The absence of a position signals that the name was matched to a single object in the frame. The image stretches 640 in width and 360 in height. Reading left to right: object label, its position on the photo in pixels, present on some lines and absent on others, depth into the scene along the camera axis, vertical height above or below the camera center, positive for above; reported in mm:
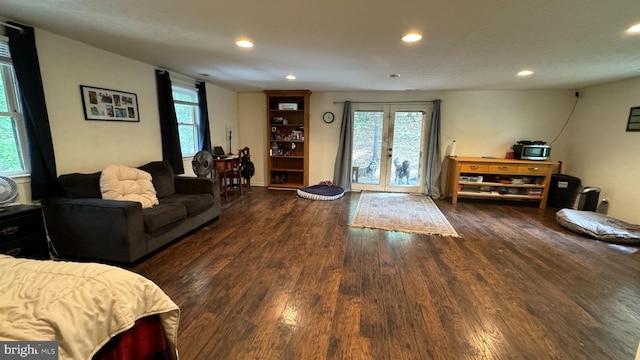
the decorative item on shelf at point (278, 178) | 6137 -929
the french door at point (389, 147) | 5602 -171
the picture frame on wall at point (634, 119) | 3691 +314
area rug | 3602 -1195
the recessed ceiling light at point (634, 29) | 2053 +897
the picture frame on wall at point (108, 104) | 2840 +368
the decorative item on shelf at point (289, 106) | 5652 +683
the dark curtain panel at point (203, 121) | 4703 +283
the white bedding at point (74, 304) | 907 -633
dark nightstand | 2004 -778
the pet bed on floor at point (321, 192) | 5084 -1075
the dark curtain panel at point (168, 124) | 3781 +187
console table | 4695 -704
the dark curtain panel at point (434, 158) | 5328 -378
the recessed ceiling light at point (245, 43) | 2557 +934
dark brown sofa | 2348 -813
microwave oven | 4750 -202
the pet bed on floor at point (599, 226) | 3221 -1100
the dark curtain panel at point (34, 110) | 2250 +220
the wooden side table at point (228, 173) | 4809 -696
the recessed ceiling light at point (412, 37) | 2322 +916
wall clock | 5852 +474
